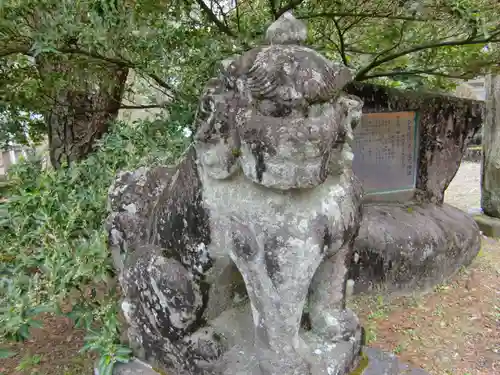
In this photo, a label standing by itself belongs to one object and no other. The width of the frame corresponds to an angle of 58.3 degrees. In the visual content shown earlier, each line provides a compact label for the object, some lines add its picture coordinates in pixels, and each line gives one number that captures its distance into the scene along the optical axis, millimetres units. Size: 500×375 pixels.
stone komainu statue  1170
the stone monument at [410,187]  3178
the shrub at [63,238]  1561
